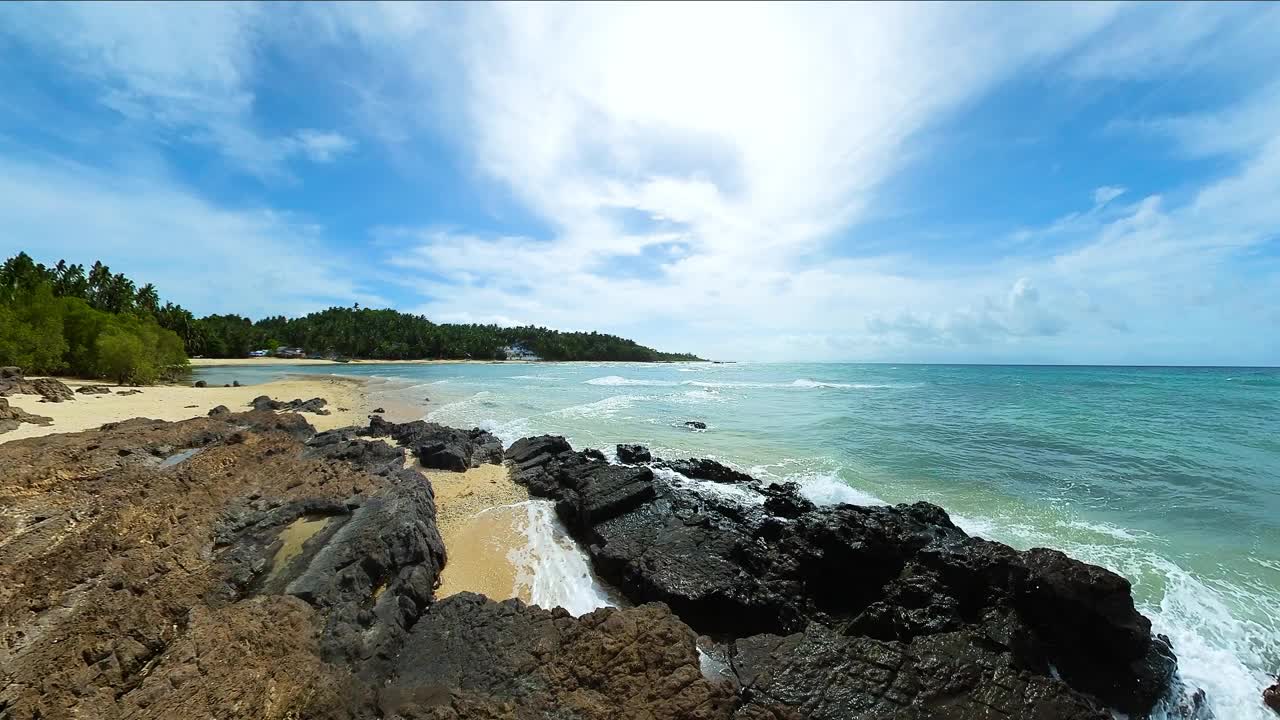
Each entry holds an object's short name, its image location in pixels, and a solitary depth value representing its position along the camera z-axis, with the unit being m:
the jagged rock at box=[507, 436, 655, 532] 9.45
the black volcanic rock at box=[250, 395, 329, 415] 23.33
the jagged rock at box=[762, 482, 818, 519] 9.56
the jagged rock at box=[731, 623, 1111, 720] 4.50
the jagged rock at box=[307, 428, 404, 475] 12.17
